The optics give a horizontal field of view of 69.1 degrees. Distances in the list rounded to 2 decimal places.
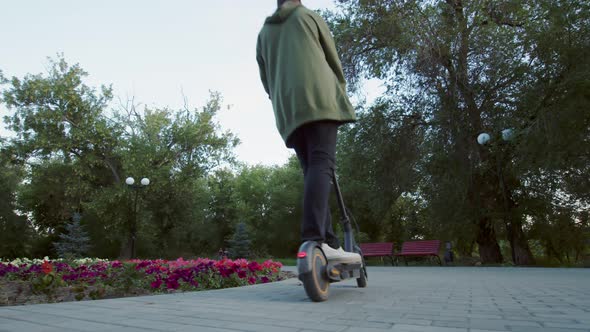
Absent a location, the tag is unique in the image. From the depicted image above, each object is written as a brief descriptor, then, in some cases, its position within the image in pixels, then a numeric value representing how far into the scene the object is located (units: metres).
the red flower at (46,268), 5.58
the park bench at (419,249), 14.29
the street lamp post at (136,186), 20.05
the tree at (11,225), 29.00
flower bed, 5.31
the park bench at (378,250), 15.46
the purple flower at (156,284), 5.02
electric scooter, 2.59
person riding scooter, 2.86
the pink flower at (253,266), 5.17
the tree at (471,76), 10.44
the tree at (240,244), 16.23
